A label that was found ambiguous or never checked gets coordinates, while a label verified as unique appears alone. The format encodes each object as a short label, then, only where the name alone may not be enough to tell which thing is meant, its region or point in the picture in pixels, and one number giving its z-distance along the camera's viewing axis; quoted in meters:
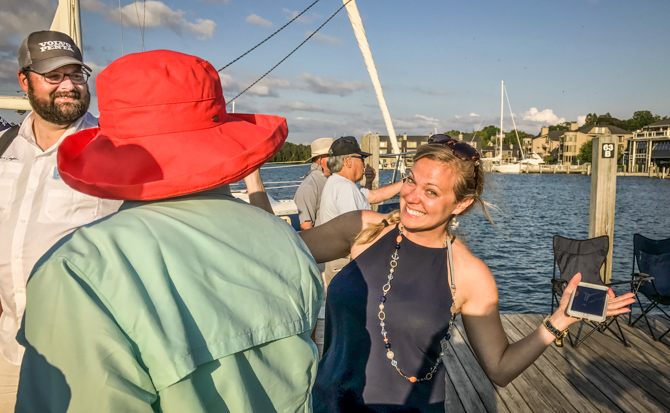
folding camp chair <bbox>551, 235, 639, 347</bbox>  6.15
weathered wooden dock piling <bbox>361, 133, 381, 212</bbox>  8.71
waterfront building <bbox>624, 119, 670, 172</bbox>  79.06
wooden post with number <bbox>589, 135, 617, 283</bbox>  6.50
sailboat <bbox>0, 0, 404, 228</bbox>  3.04
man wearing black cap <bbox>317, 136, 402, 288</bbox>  4.18
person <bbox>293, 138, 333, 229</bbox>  5.61
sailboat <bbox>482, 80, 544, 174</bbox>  87.96
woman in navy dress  1.88
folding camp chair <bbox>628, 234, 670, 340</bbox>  5.51
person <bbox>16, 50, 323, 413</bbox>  0.70
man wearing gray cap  1.84
